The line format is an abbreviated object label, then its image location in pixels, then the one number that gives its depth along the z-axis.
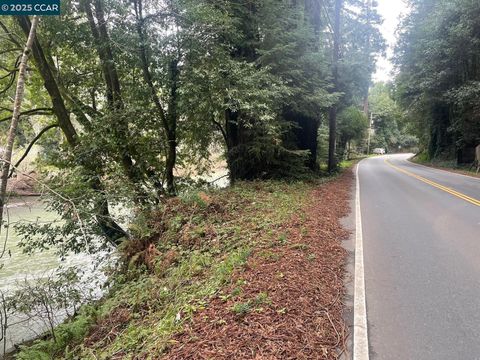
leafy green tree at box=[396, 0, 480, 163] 19.80
